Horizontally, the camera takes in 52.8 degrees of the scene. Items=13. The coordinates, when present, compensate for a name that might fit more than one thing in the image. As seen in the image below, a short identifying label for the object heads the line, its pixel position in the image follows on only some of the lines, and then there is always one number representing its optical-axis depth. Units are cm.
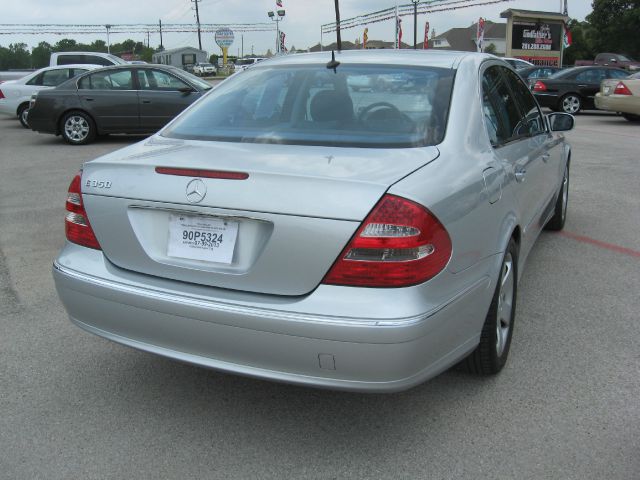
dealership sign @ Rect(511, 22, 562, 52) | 3535
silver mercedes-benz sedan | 229
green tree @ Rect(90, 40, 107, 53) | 10854
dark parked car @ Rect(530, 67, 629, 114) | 1814
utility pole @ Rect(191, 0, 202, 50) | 8162
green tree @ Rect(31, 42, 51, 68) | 11120
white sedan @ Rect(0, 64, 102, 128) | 1573
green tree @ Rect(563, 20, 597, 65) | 5516
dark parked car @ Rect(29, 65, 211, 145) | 1239
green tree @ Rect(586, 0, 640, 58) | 4903
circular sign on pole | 6032
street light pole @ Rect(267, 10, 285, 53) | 4439
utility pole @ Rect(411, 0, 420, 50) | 4606
